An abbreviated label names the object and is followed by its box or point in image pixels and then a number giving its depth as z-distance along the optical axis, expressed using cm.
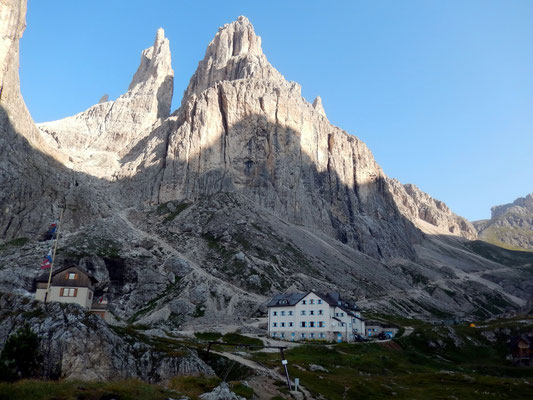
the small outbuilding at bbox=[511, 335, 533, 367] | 8778
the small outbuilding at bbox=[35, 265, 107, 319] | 6366
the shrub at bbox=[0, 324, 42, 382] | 3228
